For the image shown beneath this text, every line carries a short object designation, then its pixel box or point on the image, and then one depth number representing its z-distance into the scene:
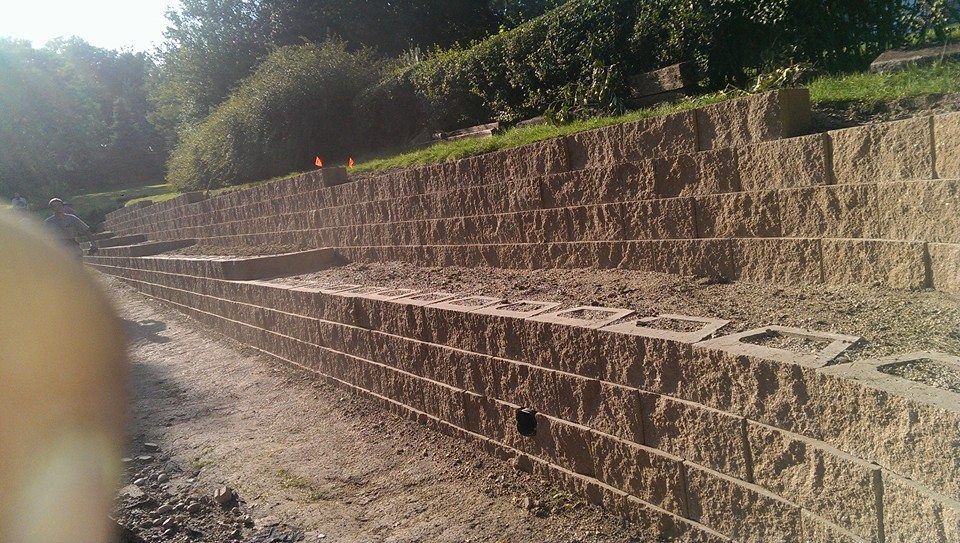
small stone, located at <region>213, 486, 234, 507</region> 4.93
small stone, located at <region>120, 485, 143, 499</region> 5.08
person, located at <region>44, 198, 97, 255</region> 14.95
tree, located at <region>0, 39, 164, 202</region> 38.41
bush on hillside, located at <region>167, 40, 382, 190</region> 15.50
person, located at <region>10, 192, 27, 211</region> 25.29
